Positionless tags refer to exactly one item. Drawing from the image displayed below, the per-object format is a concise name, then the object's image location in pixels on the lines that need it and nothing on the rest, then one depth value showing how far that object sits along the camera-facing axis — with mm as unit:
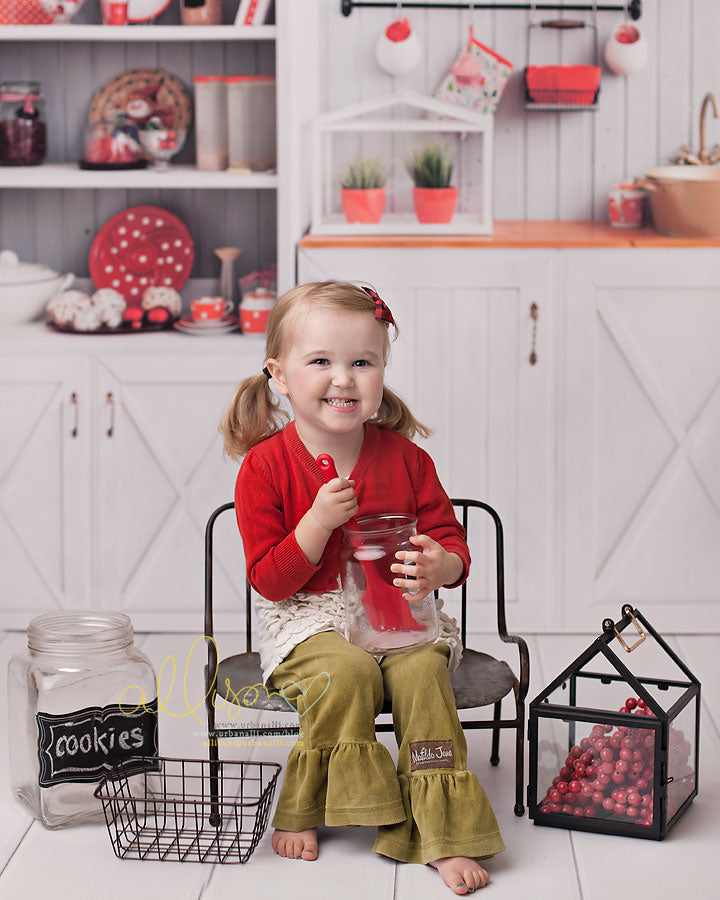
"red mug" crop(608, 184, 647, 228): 3424
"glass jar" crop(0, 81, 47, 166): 3314
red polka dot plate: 3490
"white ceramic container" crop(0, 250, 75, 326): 3344
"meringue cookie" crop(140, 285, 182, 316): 3373
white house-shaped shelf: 3186
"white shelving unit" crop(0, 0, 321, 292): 3113
